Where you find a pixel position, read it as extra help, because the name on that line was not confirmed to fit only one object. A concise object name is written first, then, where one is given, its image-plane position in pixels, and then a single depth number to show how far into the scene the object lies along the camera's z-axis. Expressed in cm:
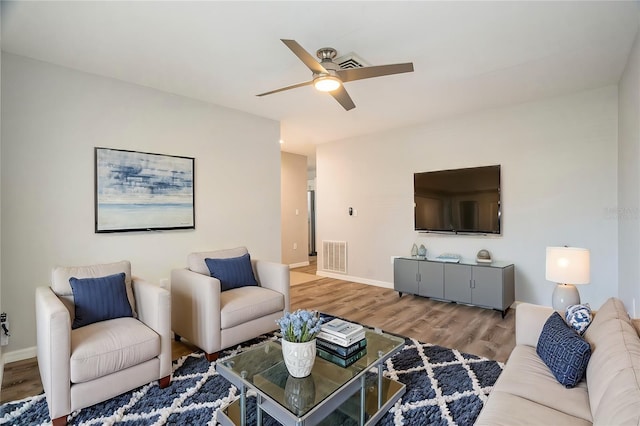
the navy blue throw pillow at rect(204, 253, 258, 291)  306
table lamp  230
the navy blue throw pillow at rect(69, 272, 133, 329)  222
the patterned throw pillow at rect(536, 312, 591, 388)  146
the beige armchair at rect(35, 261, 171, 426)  179
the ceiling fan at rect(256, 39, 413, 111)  221
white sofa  106
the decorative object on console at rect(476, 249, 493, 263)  405
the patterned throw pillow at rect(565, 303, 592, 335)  175
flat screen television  405
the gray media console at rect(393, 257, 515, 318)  371
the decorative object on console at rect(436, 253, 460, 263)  424
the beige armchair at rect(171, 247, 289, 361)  257
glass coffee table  152
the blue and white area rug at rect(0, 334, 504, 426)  186
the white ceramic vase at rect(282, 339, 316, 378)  167
